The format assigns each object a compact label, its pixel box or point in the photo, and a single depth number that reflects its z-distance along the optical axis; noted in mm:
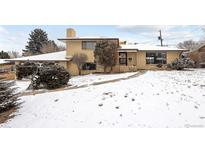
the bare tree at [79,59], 15040
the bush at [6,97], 6114
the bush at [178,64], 15068
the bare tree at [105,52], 14280
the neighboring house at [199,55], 18011
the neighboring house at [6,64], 18195
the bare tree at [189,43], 27566
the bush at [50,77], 9131
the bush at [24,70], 13557
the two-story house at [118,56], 15399
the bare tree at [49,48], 24003
